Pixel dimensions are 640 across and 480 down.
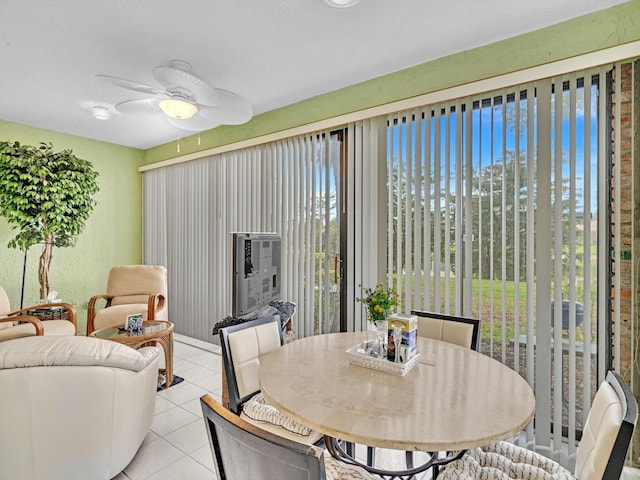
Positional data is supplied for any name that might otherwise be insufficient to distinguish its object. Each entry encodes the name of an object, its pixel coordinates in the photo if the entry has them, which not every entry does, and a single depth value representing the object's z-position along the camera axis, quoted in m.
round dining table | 1.04
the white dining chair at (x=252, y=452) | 0.75
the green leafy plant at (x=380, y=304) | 1.70
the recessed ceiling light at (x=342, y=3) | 1.94
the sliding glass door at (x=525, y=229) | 2.06
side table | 3.47
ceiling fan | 2.24
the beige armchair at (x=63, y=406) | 1.58
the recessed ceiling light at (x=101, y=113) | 3.59
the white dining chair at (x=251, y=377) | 1.58
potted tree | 3.48
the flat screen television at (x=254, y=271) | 2.53
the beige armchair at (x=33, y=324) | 2.67
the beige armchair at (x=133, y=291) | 3.81
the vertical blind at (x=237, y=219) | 3.32
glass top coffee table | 2.81
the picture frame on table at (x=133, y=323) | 2.99
